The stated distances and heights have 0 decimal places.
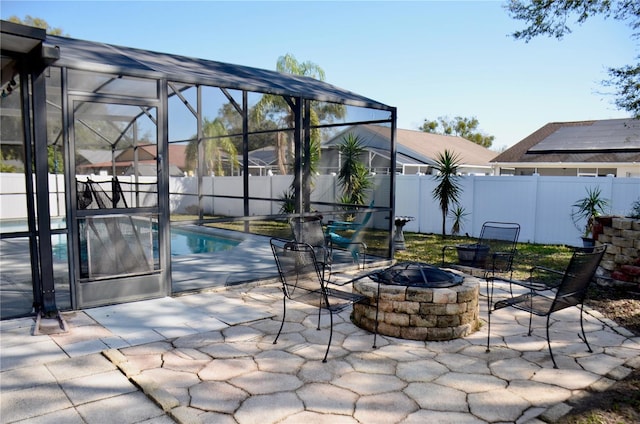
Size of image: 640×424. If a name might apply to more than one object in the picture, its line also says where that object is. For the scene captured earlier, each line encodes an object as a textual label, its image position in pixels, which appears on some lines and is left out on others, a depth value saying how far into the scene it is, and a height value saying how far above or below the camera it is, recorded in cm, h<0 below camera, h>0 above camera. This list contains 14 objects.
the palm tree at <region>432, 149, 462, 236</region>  970 -5
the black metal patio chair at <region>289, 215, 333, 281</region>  616 -65
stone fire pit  386 -108
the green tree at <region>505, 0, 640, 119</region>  738 +294
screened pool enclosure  420 +10
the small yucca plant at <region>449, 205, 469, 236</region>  1016 -77
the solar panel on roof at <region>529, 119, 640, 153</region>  1501 +166
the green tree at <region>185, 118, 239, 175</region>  1120 +85
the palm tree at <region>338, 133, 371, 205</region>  763 +17
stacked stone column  555 -85
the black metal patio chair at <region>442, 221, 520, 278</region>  548 -92
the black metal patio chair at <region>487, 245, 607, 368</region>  336 -83
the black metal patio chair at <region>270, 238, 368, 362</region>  369 -83
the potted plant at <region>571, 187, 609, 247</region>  835 -45
